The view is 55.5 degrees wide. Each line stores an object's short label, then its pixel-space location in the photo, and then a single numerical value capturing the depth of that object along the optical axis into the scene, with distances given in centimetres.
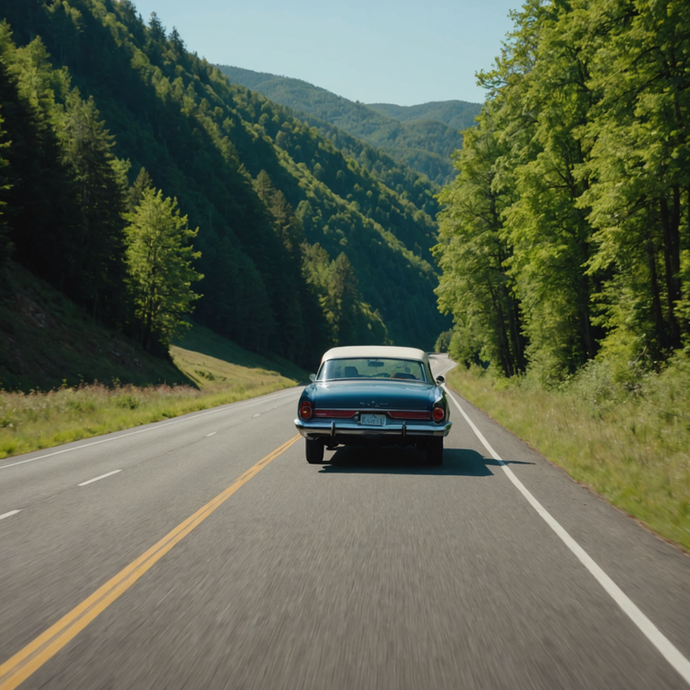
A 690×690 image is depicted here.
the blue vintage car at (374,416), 970
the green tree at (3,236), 3061
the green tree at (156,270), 5084
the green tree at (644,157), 1439
